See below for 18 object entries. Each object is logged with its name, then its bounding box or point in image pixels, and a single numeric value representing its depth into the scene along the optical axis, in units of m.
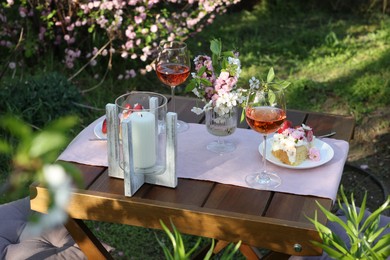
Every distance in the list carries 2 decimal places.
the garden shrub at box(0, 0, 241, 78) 4.30
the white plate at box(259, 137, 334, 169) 1.94
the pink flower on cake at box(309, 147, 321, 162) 1.98
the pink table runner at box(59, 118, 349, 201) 1.87
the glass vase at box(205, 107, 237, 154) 2.00
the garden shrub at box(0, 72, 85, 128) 4.02
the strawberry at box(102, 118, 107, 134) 2.19
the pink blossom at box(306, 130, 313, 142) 2.03
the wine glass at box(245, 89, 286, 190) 1.78
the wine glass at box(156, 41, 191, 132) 2.24
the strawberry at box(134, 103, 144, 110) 1.86
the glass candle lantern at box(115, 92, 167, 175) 1.73
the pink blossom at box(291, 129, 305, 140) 1.97
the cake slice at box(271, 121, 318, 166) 1.94
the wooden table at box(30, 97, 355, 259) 1.70
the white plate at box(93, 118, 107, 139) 2.18
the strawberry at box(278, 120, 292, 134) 2.01
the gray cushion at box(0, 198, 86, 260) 2.21
